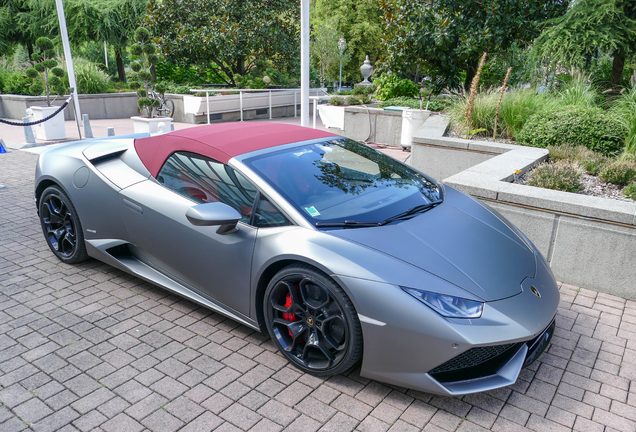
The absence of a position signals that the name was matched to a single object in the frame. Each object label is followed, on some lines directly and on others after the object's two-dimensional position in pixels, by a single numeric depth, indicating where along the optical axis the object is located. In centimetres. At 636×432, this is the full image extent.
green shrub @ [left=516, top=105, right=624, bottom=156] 683
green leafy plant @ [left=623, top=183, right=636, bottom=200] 495
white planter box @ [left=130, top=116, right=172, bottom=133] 1224
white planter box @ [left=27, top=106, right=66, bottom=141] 1182
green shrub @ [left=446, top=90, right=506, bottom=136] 822
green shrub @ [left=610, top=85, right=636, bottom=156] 653
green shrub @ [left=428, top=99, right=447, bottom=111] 1170
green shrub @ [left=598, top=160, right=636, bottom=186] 546
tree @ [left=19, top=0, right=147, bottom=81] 2434
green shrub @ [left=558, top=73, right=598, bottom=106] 816
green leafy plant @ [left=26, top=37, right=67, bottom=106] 1209
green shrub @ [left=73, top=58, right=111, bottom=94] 1839
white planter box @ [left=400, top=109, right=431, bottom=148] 1049
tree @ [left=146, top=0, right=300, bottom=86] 1966
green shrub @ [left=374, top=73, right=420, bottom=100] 1355
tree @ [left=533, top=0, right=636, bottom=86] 899
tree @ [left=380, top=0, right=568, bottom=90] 1164
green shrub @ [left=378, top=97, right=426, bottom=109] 1188
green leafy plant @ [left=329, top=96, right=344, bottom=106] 1301
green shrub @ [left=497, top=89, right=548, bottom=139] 794
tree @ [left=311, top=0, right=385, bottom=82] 4640
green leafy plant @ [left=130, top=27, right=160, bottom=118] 1189
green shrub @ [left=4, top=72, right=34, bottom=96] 1745
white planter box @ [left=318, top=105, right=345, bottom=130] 1245
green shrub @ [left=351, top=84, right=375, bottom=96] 1434
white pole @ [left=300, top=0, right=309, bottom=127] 838
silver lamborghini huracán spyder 267
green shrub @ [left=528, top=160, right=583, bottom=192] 518
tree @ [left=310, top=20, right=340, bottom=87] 4416
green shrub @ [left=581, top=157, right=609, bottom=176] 597
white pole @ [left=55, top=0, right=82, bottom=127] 1238
